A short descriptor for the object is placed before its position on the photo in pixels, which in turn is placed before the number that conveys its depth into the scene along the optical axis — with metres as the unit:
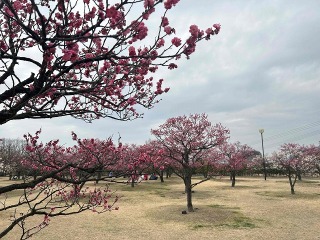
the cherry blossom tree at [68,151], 3.59
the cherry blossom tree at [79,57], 2.95
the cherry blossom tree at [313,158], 32.96
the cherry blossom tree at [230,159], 35.40
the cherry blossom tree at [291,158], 28.78
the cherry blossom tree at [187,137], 19.97
